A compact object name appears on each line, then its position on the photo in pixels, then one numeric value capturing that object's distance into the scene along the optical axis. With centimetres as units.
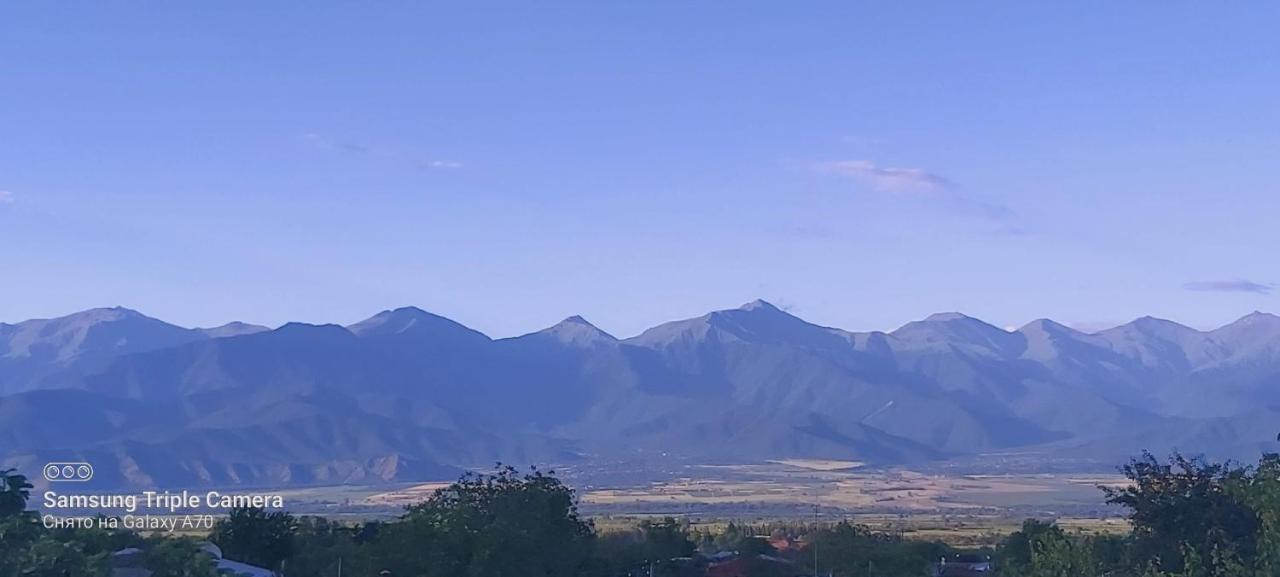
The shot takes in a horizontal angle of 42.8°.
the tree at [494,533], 3644
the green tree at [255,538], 5175
